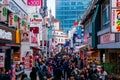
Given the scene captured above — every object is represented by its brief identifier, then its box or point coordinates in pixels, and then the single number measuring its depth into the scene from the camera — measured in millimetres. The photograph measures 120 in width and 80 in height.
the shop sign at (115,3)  9174
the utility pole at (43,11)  45264
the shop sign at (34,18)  24877
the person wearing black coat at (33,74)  16543
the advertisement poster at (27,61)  16171
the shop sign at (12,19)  19153
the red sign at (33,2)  23288
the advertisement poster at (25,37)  18383
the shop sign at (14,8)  20916
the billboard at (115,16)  9143
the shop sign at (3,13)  15681
